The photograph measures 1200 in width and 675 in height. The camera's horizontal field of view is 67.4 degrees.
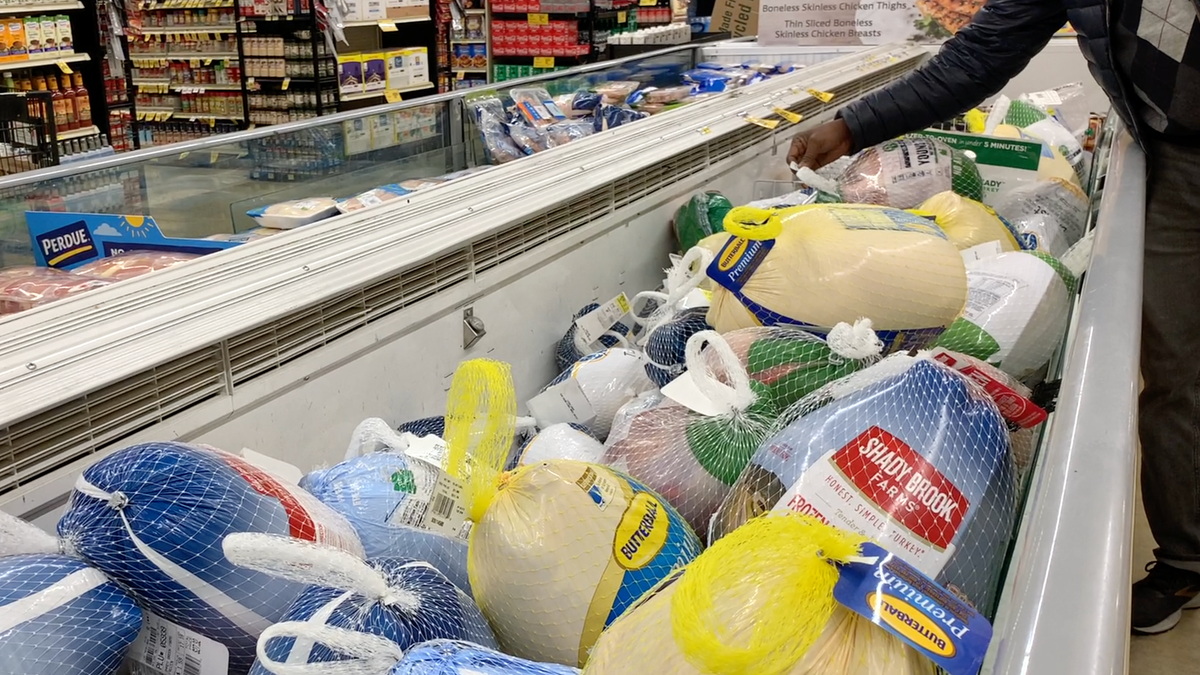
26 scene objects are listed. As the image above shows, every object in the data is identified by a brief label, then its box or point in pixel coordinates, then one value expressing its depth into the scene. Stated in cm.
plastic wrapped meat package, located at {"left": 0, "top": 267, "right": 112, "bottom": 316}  167
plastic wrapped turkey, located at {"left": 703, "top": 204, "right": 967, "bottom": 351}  144
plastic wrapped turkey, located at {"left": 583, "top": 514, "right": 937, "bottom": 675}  65
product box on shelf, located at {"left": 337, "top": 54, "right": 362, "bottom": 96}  673
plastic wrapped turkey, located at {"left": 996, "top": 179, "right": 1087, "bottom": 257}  252
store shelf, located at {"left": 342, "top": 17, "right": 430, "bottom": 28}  685
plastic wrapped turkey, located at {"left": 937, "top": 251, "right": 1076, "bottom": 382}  160
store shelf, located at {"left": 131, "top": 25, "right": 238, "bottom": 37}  772
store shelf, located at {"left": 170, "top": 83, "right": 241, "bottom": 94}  790
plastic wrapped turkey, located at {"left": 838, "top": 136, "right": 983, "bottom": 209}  261
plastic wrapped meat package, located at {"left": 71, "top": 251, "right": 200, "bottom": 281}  180
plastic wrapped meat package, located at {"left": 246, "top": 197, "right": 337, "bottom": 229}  248
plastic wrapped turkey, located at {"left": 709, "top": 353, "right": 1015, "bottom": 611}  93
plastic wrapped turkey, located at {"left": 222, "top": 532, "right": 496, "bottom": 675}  80
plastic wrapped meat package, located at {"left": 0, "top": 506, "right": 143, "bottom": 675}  80
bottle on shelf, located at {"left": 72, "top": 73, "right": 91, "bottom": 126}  583
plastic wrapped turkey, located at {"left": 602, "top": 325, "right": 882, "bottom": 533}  123
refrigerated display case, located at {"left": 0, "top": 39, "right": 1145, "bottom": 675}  62
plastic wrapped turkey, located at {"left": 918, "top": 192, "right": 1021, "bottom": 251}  216
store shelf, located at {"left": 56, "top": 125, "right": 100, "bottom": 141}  566
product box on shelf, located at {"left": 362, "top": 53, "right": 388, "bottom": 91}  693
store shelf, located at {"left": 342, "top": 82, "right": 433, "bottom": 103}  680
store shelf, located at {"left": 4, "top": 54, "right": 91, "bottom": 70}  535
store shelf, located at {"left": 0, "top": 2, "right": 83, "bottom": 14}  526
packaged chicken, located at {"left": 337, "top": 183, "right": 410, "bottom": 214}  254
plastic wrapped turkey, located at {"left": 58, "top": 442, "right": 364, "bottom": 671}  88
